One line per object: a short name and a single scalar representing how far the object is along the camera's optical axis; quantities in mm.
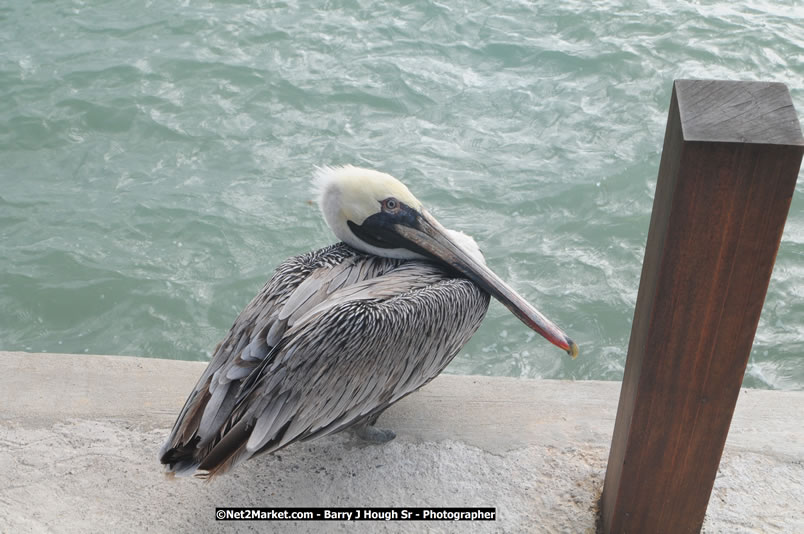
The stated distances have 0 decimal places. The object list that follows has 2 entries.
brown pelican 2192
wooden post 1951
